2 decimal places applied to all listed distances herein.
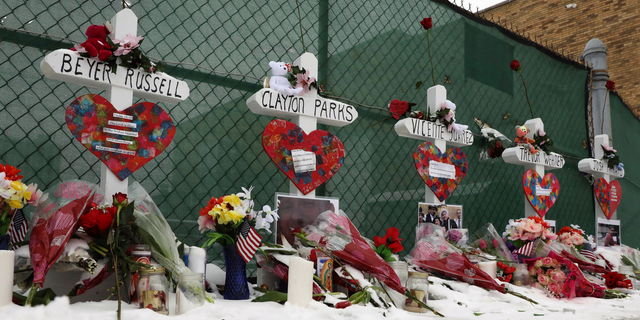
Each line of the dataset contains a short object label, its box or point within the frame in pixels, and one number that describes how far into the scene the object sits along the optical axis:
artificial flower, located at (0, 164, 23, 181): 1.37
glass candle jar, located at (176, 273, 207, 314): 1.30
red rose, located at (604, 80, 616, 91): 3.96
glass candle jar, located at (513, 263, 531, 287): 2.27
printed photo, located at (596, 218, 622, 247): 3.42
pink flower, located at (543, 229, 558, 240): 2.43
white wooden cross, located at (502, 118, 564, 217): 3.00
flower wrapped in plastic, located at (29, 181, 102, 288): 1.24
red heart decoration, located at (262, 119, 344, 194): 1.98
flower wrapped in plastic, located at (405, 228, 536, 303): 1.97
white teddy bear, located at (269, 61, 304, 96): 2.03
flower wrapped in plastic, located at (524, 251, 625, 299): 2.14
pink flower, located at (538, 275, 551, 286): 2.18
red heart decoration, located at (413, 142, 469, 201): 2.49
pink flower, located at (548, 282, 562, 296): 2.13
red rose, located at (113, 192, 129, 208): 1.38
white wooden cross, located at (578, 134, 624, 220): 3.62
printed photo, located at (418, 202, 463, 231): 2.47
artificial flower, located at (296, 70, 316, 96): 2.07
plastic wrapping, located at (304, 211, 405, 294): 1.67
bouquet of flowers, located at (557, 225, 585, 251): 2.63
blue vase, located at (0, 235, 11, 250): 1.34
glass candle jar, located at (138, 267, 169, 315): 1.28
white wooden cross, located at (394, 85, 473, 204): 2.48
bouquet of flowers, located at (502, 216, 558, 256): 2.43
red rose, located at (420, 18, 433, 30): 2.74
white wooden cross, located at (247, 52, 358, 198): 1.99
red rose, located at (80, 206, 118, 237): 1.33
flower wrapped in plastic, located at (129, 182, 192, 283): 1.38
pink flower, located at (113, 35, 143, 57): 1.68
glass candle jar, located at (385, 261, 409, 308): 1.65
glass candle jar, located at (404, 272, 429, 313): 1.62
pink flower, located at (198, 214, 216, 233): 1.60
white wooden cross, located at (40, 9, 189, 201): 1.59
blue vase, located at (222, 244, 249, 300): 1.61
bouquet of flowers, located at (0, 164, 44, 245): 1.33
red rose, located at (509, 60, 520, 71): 3.20
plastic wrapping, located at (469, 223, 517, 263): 2.41
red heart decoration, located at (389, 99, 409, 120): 2.51
